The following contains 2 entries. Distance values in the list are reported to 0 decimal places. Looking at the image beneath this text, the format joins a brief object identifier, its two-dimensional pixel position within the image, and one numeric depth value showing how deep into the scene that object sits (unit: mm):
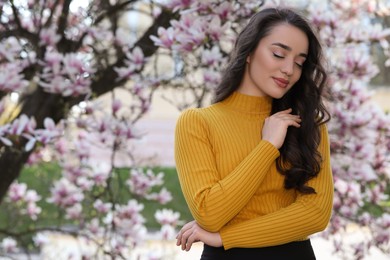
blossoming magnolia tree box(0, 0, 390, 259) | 3178
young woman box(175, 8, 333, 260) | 2035
